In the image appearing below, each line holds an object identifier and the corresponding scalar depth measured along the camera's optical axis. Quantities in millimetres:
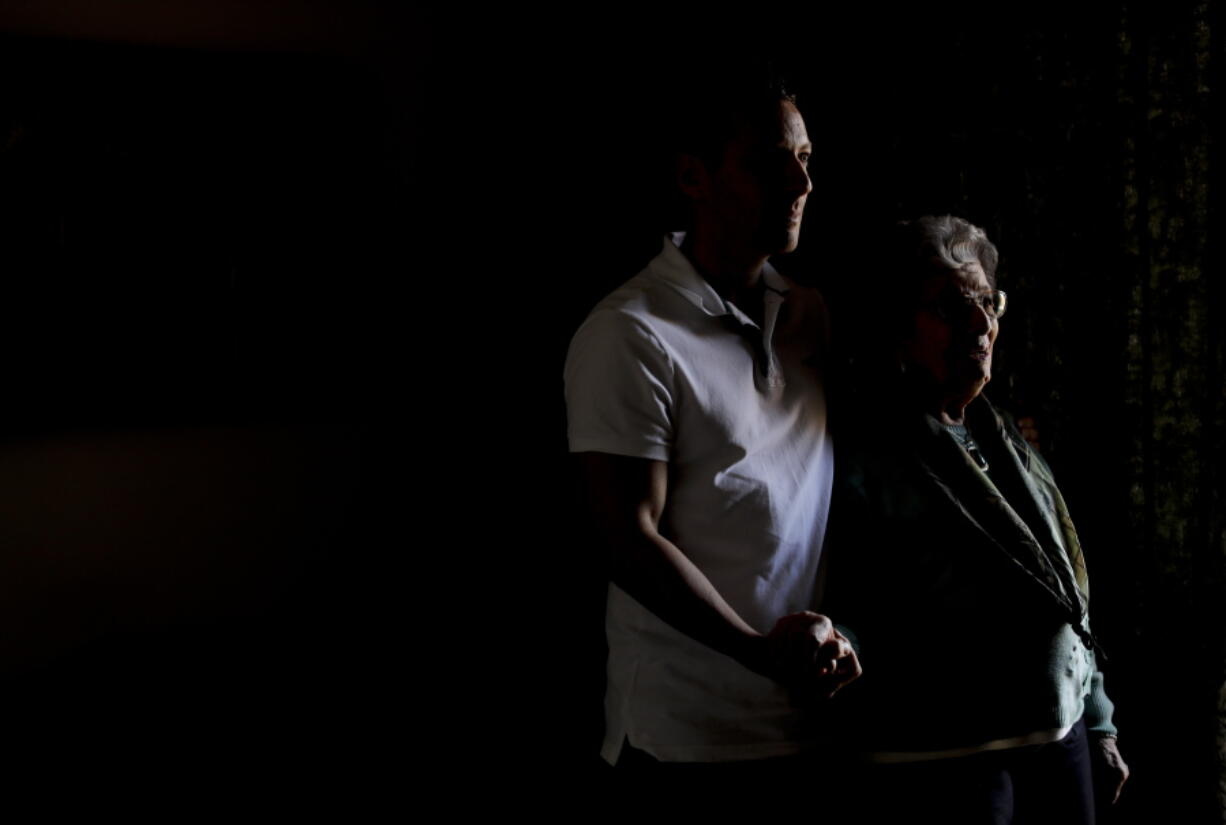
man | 1413
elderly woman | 1453
